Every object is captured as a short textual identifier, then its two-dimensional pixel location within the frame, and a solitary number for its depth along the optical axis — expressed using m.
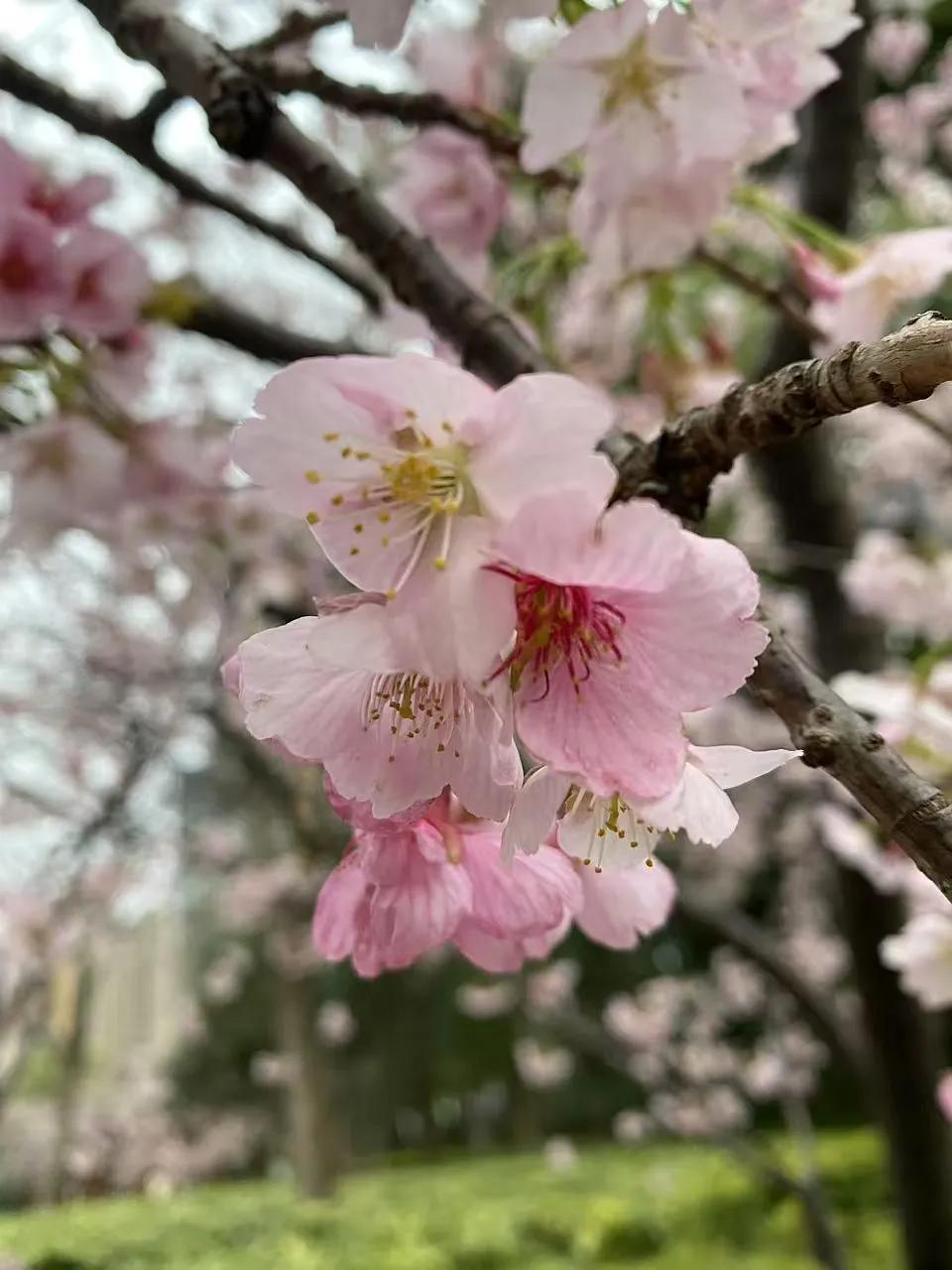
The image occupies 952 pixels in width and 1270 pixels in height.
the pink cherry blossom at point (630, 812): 0.09
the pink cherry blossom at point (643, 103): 0.16
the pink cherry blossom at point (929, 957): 0.20
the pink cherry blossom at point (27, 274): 0.22
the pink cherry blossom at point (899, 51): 0.76
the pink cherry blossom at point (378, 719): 0.09
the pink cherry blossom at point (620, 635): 0.08
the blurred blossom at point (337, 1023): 1.92
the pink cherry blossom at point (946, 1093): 0.20
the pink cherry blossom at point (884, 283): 0.20
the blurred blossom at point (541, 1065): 1.94
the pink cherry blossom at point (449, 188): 0.23
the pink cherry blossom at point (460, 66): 0.23
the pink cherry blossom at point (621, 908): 0.12
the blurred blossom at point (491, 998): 1.73
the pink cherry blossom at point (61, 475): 0.24
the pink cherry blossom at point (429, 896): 0.11
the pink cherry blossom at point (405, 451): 0.08
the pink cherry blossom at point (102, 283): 0.23
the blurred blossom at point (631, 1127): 1.68
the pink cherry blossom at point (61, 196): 0.23
